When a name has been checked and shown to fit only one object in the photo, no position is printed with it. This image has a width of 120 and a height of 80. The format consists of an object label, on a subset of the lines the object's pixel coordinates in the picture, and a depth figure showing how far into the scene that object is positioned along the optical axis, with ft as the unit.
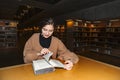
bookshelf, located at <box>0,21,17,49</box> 16.34
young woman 3.22
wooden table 2.28
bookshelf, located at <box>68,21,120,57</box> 13.68
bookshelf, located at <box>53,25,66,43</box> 19.42
